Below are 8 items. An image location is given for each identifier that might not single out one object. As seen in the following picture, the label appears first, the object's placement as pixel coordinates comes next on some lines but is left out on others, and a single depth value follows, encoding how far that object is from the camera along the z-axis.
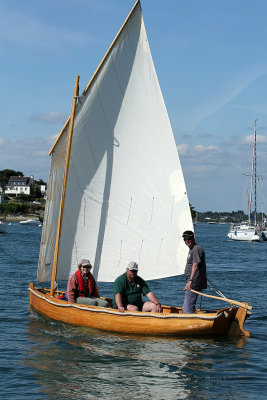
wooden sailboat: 15.54
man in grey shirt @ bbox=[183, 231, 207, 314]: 13.77
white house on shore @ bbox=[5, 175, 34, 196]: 197.25
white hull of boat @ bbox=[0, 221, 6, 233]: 84.14
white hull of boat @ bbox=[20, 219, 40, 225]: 135.25
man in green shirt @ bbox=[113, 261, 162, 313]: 14.09
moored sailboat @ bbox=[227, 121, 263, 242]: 82.56
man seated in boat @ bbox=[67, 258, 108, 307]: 14.98
